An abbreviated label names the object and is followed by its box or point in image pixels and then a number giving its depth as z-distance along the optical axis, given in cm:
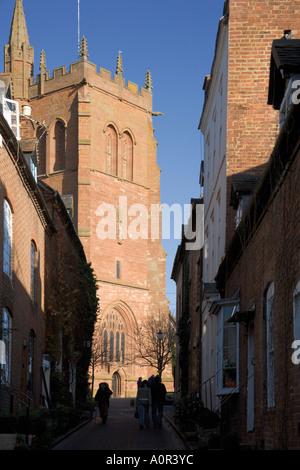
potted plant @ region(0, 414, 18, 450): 1356
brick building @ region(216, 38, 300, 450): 1028
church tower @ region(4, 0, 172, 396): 6412
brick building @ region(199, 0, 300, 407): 2044
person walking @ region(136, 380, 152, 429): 2289
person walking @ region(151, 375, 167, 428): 2347
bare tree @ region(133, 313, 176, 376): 6464
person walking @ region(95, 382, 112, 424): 2561
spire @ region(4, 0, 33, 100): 6900
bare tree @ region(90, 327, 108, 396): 6106
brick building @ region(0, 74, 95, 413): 1852
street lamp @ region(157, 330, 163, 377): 5264
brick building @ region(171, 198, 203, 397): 2972
